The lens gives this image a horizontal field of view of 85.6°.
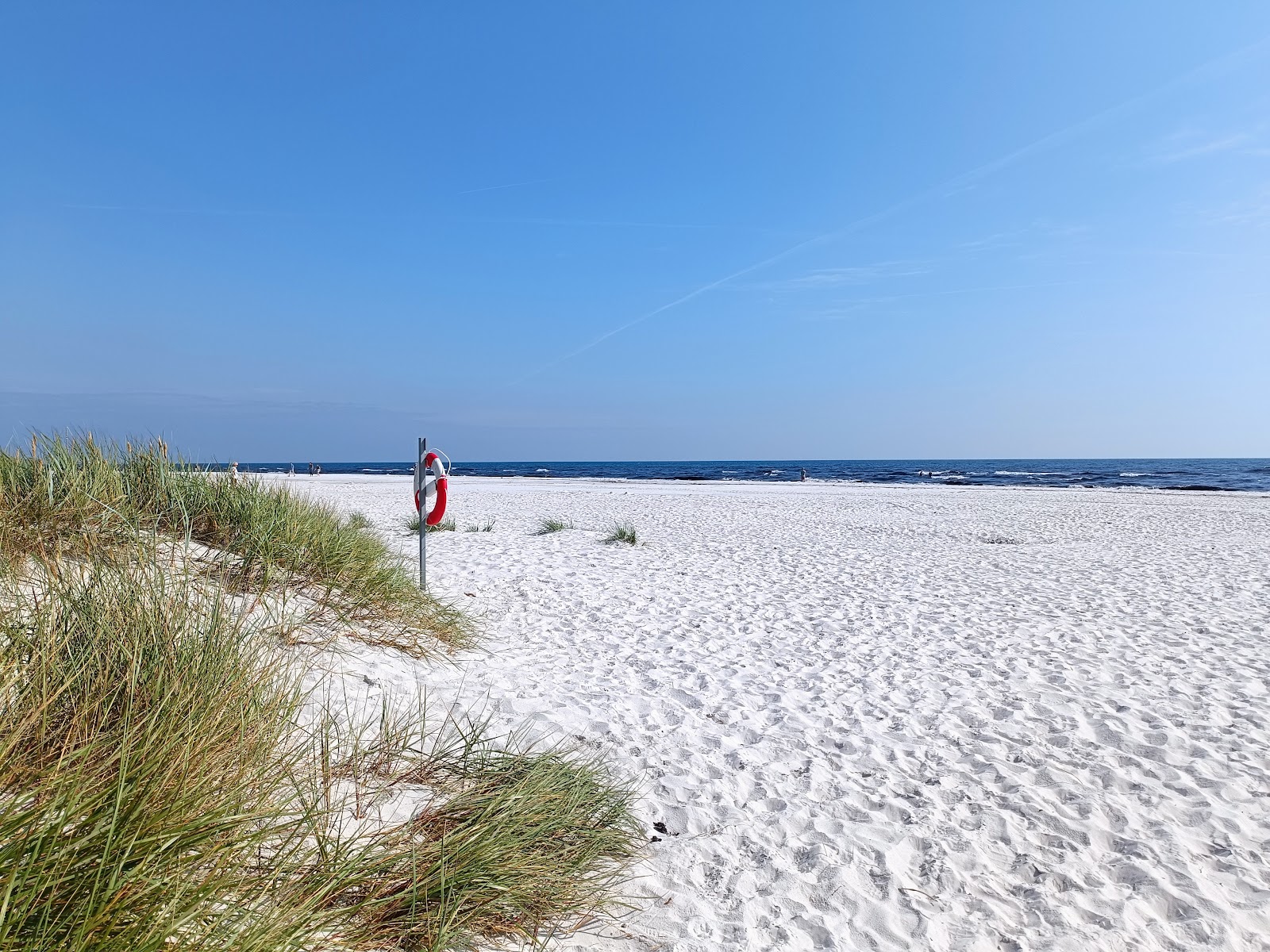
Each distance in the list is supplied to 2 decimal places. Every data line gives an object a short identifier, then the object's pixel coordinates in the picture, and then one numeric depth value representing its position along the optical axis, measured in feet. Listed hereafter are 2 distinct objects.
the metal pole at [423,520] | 20.74
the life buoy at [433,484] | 20.27
